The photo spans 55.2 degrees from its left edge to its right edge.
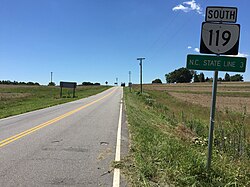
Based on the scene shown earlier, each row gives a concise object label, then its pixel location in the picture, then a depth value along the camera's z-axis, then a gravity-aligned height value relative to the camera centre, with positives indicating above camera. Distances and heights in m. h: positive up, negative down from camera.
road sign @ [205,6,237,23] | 4.40 +1.35
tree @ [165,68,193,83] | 150.62 +6.88
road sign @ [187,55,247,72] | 4.27 +0.46
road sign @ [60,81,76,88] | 39.84 -0.27
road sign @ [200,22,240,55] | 4.30 +0.90
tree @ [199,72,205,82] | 147.91 +6.39
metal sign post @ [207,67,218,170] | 4.35 -0.48
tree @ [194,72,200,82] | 146.07 +5.62
